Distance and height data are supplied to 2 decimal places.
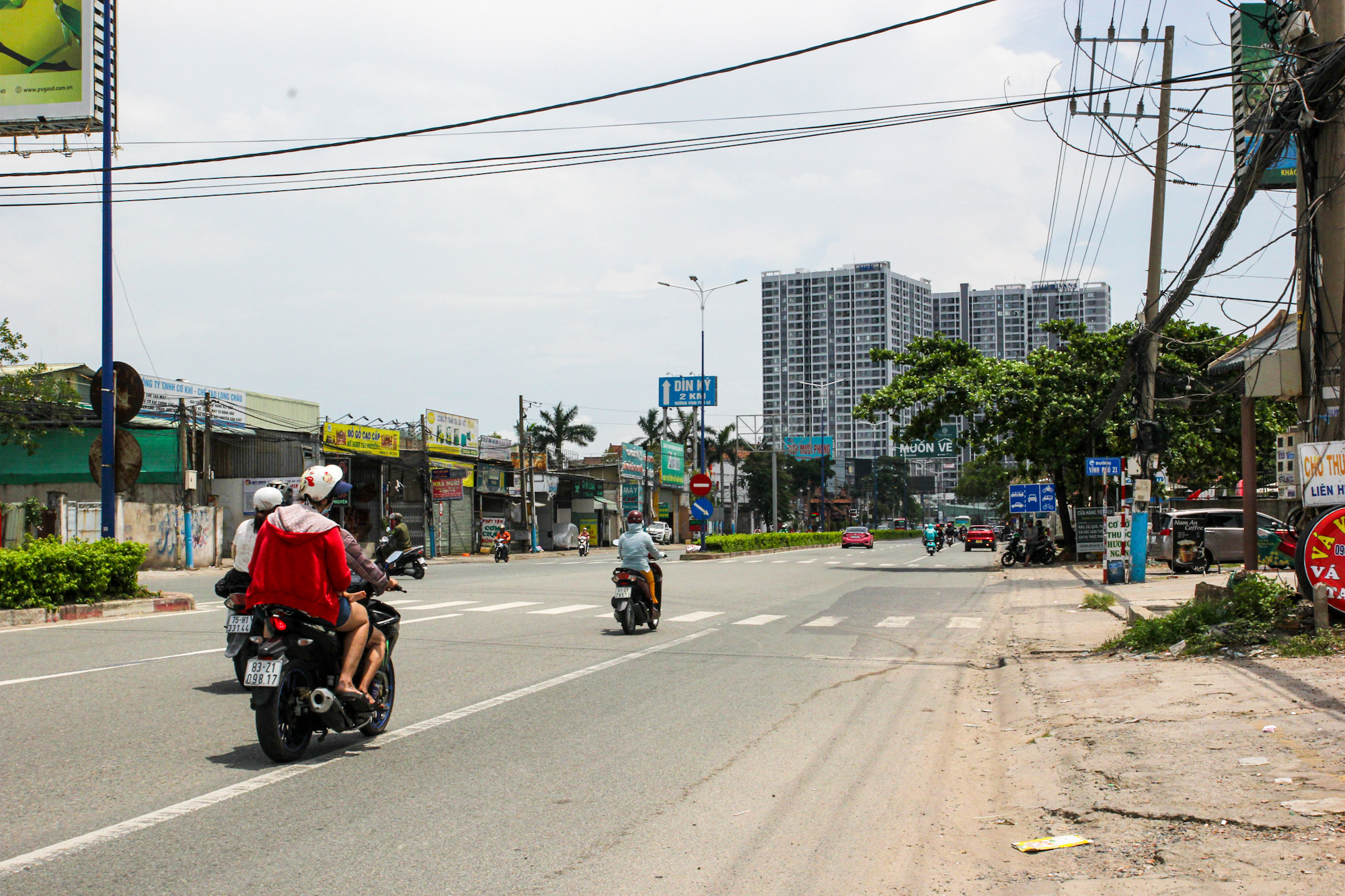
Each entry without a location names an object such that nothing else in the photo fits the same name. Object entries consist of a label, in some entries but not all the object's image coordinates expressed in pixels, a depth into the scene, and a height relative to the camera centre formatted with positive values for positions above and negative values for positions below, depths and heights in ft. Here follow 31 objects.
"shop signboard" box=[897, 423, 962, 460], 136.56 +5.33
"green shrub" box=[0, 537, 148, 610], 47.83 -3.61
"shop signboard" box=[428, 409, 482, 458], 176.55 +10.06
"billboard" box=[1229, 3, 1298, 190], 34.88 +15.25
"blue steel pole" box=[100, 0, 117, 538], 59.62 +8.16
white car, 242.58 -10.08
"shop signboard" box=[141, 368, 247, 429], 127.03 +12.36
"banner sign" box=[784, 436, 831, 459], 228.22 +8.83
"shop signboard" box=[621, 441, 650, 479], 240.32 +6.44
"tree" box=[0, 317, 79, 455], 104.73 +10.06
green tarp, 117.19 +3.75
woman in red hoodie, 19.53 -1.32
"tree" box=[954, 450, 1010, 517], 279.28 -0.74
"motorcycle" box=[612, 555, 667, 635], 44.29 -4.75
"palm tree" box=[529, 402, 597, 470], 255.09 +14.11
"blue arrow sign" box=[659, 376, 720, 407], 144.05 +13.54
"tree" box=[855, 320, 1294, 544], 103.86 +8.34
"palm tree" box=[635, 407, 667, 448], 297.53 +17.53
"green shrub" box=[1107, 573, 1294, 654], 32.76 -4.59
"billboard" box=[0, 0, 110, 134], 84.84 +34.97
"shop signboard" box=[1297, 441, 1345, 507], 31.58 +0.23
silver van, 86.22 -4.38
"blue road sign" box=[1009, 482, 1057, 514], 113.91 -1.65
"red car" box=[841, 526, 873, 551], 205.26 -10.17
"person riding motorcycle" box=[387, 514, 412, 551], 57.88 -2.30
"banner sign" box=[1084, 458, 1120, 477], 84.41 +1.34
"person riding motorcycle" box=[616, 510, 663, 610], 44.50 -2.57
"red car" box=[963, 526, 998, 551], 203.72 -10.25
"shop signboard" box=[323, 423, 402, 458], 137.49 +7.37
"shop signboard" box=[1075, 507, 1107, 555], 105.70 -4.80
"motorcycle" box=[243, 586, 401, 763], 19.10 -3.56
